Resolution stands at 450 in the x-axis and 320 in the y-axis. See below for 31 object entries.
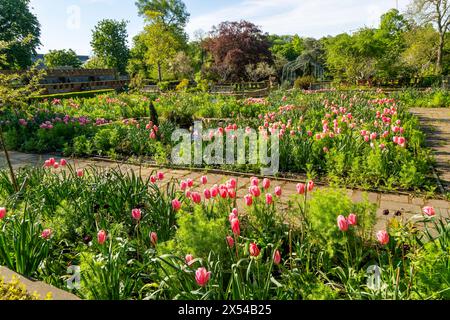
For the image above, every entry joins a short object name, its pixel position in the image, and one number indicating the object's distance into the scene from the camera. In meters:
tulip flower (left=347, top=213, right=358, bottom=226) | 1.91
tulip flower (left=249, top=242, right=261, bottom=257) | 1.76
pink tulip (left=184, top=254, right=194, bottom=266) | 1.86
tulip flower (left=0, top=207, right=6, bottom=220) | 2.45
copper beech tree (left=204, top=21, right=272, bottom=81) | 28.50
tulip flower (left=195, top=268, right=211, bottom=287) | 1.62
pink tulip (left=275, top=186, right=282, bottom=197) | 2.45
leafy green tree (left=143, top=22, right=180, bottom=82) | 31.55
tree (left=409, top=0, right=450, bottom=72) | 24.77
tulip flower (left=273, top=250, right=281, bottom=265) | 1.81
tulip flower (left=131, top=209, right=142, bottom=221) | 2.29
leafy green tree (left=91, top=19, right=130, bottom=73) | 43.91
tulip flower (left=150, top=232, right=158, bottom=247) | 2.19
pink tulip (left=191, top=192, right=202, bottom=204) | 2.45
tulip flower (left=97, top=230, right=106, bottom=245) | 2.01
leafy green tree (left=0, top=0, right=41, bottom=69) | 25.92
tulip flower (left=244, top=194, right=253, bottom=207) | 2.30
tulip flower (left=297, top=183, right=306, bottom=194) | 2.40
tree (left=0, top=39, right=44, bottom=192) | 3.78
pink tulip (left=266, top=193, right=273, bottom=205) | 2.40
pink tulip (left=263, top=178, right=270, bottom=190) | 2.53
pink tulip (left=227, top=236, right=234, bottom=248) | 1.95
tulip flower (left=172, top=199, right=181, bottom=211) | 2.41
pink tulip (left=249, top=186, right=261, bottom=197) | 2.41
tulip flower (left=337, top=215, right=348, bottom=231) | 1.87
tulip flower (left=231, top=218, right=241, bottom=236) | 1.94
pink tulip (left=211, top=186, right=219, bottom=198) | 2.40
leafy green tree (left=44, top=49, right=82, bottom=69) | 51.10
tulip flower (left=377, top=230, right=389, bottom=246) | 1.72
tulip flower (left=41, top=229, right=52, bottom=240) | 2.33
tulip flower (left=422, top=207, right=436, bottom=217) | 1.94
